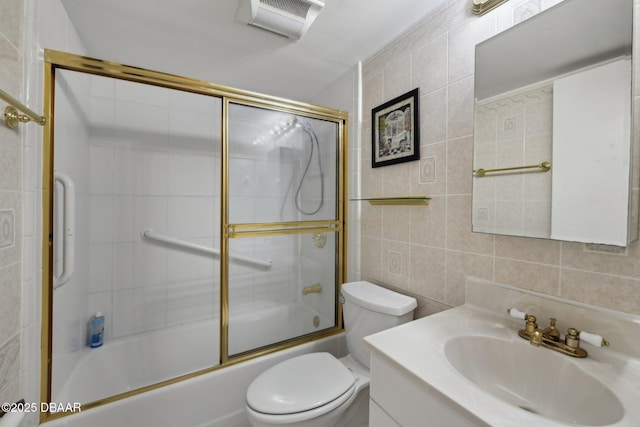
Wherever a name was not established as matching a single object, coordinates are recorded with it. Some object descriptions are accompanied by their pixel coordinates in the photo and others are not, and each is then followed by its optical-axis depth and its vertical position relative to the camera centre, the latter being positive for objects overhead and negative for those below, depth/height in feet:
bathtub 3.95 -3.04
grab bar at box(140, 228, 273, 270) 5.11 -0.89
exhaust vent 3.87 +3.12
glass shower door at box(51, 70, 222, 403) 5.15 -0.51
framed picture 4.36 +1.52
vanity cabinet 1.93 -1.61
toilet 3.34 -2.53
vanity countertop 1.79 -1.34
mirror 2.37 +0.94
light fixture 3.31 +2.75
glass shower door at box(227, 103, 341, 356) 4.85 -0.28
